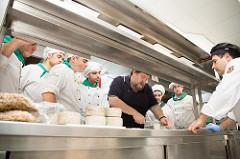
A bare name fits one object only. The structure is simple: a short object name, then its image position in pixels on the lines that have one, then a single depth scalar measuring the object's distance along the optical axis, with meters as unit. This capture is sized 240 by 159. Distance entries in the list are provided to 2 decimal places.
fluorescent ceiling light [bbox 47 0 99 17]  0.78
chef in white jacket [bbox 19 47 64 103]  1.71
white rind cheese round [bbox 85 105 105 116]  0.90
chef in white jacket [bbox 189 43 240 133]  1.32
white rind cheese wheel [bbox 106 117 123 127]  0.96
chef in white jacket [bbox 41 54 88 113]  1.25
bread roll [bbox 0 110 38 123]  0.56
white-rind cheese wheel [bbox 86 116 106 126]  0.86
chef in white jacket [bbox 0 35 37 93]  0.91
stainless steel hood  0.81
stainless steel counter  0.53
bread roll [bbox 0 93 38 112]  0.58
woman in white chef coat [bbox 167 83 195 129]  2.90
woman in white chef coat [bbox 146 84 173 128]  3.34
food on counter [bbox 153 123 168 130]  1.23
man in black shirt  1.90
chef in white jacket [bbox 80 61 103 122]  2.47
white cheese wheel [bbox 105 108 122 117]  0.99
